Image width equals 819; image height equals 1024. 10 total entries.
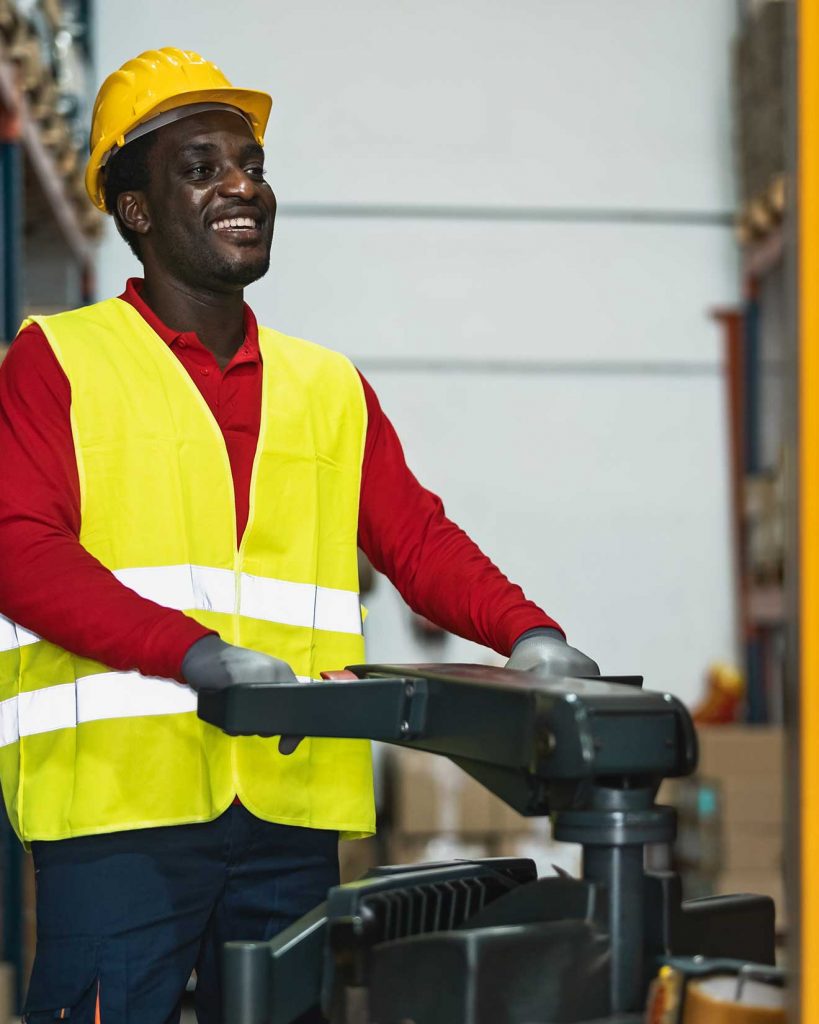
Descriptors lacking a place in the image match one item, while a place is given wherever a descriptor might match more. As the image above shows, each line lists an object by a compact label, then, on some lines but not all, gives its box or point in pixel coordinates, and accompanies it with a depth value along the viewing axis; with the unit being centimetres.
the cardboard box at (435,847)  750
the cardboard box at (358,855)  711
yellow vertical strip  109
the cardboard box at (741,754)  753
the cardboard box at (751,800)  734
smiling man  193
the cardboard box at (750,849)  726
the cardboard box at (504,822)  747
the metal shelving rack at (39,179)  518
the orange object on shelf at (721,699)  880
